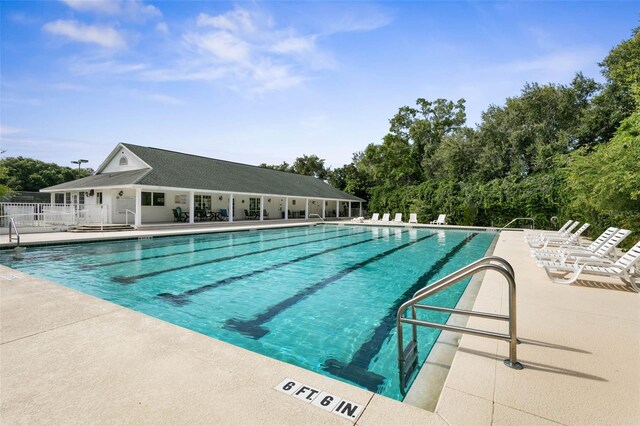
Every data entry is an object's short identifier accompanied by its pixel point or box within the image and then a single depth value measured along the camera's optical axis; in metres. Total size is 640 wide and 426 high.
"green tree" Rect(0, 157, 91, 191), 40.22
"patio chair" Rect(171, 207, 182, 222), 20.77
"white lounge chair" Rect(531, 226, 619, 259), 7.69
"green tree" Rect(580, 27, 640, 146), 20.22
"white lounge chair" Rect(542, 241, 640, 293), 5.75
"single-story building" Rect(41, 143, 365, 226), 19.03
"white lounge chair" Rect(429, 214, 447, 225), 23.23
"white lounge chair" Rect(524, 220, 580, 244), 10.74
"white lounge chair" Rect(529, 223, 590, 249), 9.71
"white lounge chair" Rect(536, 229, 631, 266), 6.65
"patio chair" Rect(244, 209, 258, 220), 26.32
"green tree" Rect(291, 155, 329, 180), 50.53
